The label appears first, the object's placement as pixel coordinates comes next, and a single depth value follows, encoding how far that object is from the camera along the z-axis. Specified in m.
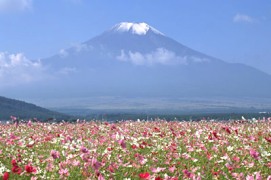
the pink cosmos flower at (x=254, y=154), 7.75
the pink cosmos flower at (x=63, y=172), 6.59
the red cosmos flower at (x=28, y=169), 6.39
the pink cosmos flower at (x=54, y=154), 6.95
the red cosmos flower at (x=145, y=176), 5.80
